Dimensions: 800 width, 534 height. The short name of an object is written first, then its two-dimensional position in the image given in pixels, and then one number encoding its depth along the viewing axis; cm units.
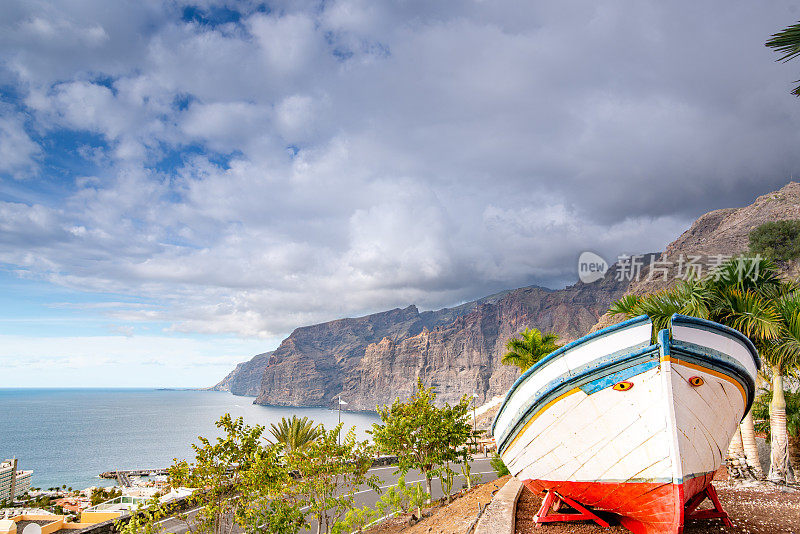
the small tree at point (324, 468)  1141
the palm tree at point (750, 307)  1130
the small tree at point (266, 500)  948
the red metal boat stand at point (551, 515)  709
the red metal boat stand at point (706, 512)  700
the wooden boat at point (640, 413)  559
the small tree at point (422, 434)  1317
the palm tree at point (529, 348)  2360
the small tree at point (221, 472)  938
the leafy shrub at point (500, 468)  1565
